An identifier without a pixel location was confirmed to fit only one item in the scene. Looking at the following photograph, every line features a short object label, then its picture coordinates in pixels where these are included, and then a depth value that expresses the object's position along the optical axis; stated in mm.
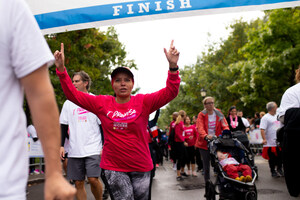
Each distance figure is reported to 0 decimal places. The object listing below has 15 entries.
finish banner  4332
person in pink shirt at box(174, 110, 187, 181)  12500
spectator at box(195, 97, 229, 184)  7992
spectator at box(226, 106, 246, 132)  11367
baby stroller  6406
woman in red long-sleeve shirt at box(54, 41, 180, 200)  3812
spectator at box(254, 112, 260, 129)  18281
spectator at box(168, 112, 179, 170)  13117
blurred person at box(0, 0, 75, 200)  1440
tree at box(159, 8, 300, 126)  23344
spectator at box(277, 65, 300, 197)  3519
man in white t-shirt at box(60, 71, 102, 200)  5695
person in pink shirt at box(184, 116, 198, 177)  13622
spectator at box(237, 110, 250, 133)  12400
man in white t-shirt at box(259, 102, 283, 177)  11234
